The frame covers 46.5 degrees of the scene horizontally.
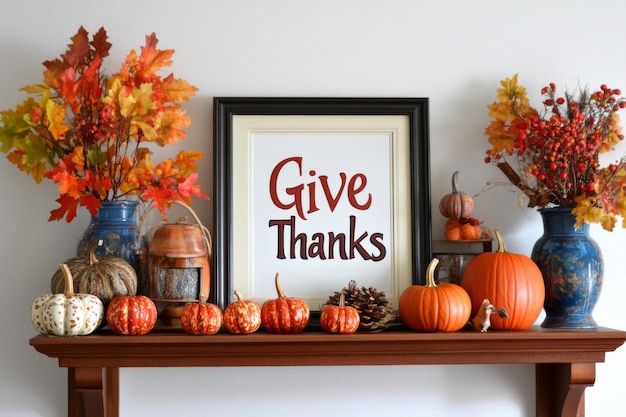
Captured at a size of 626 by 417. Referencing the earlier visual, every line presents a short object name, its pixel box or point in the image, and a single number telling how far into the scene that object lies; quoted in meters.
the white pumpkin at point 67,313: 1.52
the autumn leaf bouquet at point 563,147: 1.66
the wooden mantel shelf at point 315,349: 1.55
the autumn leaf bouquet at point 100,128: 1.65
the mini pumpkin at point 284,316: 1.59
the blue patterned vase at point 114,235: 1.68
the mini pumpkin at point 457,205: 1.75
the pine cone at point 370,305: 1.64
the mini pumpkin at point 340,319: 1.59
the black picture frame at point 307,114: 1.75
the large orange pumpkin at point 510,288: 1.62
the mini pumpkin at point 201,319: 1.57
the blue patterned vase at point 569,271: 1.67
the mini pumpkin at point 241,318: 1.58
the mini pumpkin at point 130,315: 1.54
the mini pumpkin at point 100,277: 1.60
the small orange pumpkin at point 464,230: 1.74
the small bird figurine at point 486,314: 1.58
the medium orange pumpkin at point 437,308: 1.59
